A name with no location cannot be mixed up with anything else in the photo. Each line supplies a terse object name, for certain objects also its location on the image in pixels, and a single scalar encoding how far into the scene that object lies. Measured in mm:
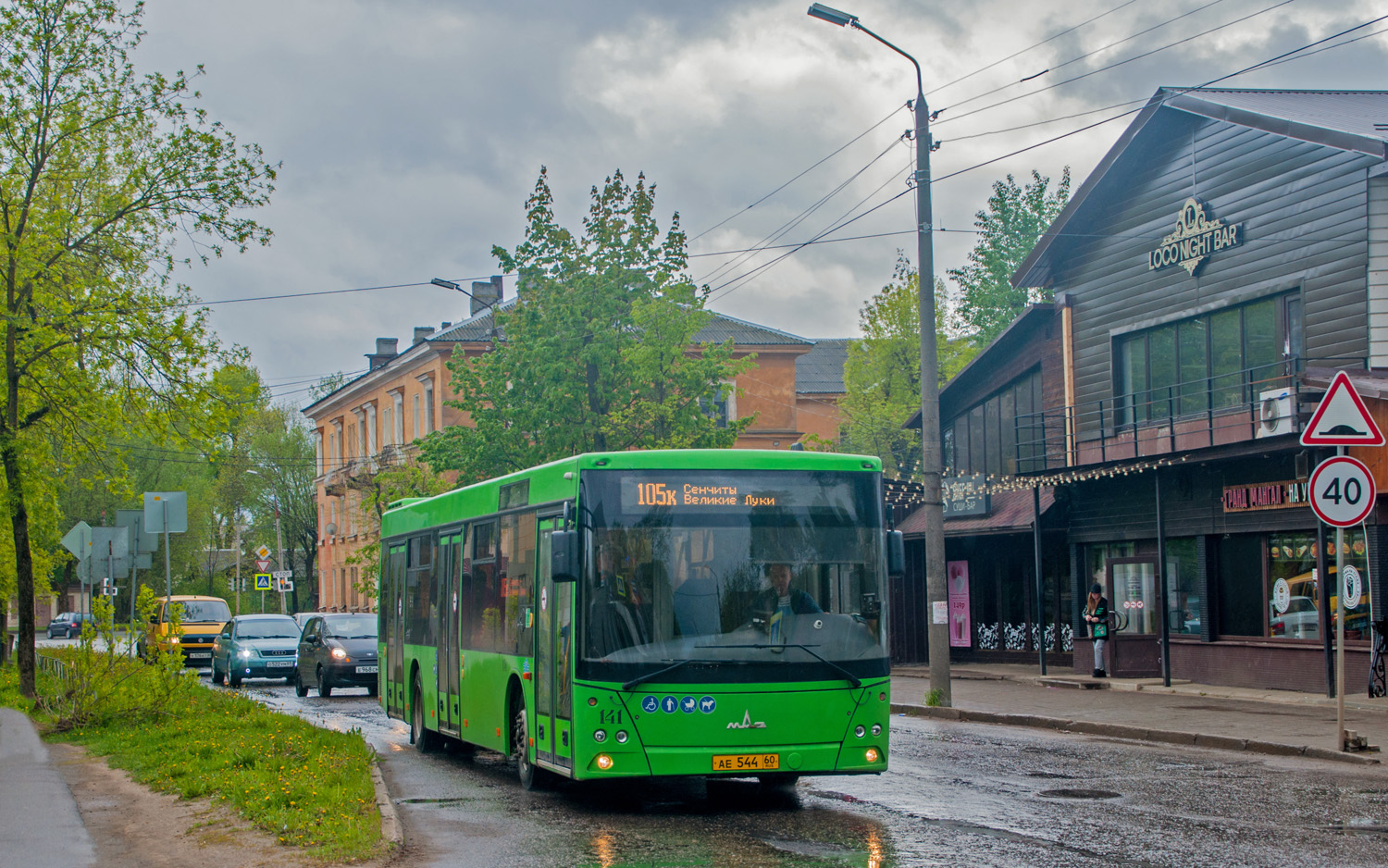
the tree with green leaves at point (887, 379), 47781
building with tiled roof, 54438
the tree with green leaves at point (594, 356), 33625
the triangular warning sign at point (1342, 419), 14367
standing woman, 25250
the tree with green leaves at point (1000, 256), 62969
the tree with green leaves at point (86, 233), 19297
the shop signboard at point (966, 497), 30609
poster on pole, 32500
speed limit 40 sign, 14164
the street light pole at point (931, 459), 21469
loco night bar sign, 23422
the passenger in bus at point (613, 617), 10523
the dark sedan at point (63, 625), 70988
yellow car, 39438
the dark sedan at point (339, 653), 26422
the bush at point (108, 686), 17672
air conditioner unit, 20188
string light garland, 23969
